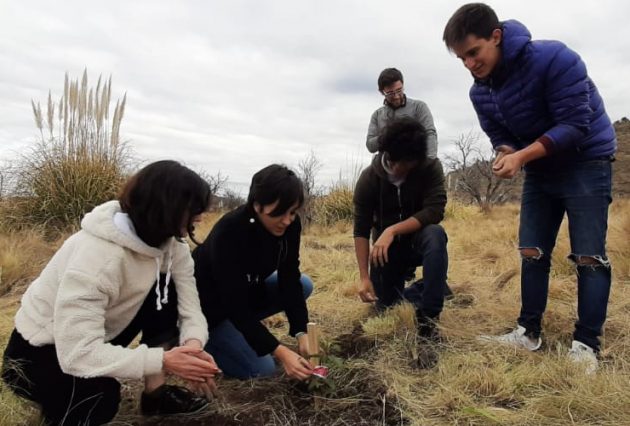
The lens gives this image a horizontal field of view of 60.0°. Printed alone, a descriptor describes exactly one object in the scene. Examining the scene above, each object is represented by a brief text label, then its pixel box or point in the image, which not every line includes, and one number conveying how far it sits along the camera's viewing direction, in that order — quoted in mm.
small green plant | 2162
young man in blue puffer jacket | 2281
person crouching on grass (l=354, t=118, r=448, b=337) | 2754
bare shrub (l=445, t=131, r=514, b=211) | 13305
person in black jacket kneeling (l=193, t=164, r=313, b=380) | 2119
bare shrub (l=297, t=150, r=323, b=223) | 9195
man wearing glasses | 4078
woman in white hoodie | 1641
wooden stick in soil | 2232
